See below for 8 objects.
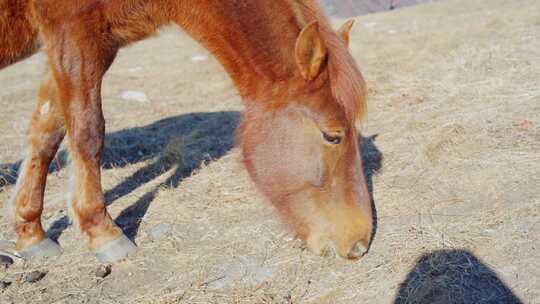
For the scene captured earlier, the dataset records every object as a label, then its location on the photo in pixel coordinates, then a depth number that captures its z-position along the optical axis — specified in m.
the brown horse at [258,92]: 3.28
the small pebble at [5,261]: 3.80
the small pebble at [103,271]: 3.56
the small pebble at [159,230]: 4.10
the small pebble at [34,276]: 3.58
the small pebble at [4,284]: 3.48
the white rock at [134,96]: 8.84
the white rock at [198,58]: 11.68
